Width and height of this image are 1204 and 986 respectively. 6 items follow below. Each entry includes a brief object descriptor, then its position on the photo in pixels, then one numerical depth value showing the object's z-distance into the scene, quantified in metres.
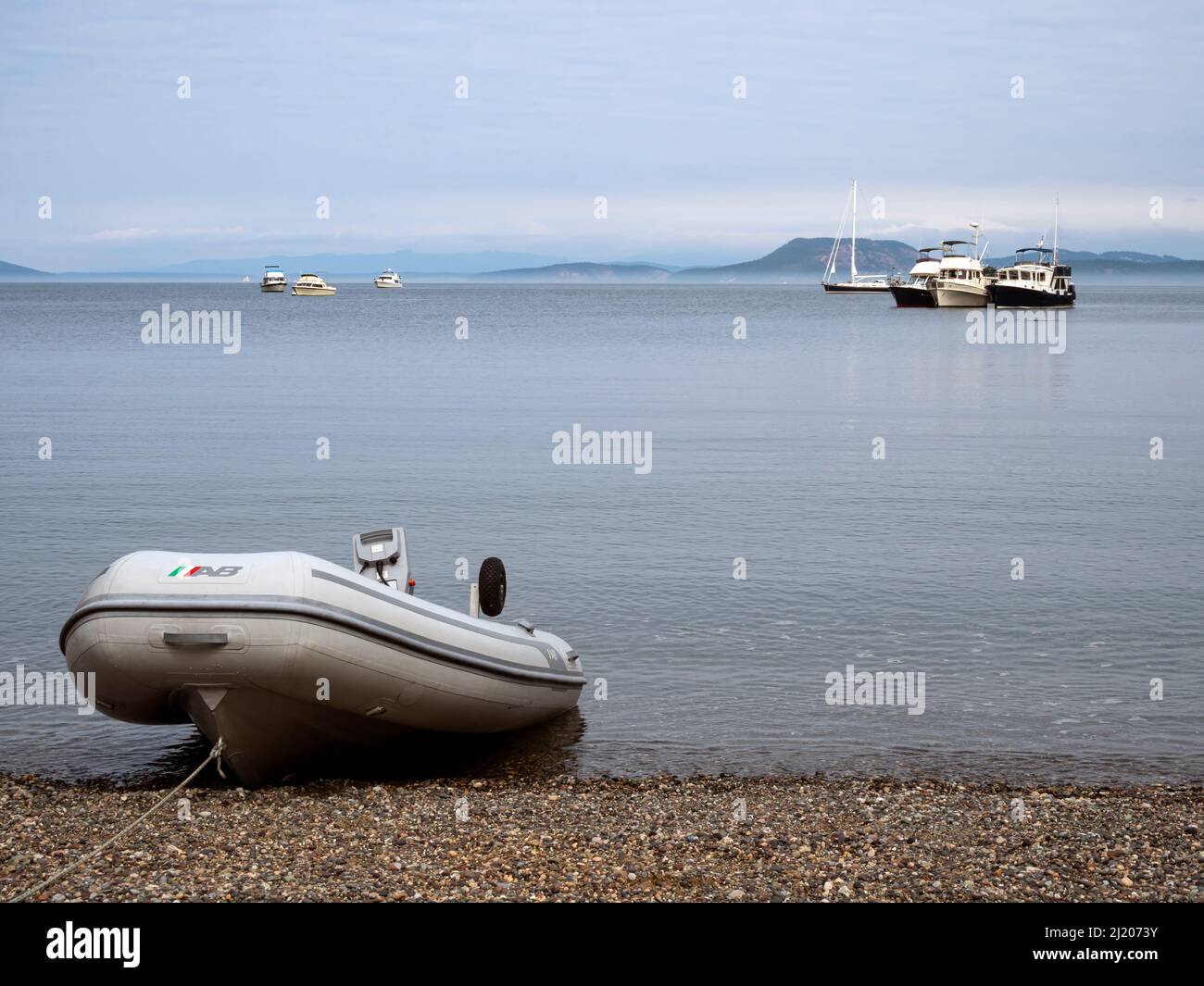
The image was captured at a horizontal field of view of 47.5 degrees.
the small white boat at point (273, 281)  182.25
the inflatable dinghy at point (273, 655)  8.95
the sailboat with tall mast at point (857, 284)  183.73
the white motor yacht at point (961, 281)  114.12
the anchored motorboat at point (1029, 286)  110.29
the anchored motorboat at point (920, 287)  121.56
